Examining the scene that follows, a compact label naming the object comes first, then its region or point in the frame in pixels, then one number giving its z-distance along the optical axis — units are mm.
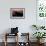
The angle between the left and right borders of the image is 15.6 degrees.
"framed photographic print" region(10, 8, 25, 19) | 7719
